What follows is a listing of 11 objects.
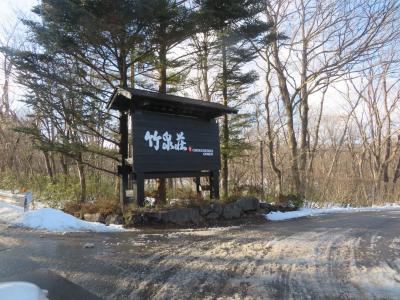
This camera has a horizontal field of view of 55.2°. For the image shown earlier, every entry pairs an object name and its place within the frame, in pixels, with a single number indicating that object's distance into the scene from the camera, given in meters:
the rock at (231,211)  11.21
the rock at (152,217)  9.73
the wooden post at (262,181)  15.52
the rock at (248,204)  11.70
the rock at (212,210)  10.80
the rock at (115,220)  9.56
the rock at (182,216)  9.98
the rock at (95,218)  9.80
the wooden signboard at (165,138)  10.38
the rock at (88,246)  6.89
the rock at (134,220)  9.47
